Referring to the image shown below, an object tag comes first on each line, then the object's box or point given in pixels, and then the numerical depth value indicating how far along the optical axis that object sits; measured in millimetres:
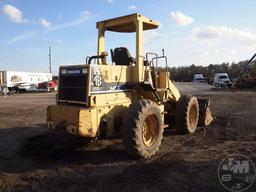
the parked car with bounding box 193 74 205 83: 36581
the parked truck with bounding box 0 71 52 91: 29621
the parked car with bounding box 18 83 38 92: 30552
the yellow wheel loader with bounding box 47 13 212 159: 4737
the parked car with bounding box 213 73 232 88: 27799
